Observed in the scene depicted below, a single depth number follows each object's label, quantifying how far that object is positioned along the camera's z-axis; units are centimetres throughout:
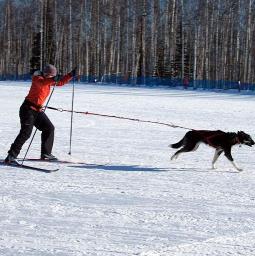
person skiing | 1628
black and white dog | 1667
